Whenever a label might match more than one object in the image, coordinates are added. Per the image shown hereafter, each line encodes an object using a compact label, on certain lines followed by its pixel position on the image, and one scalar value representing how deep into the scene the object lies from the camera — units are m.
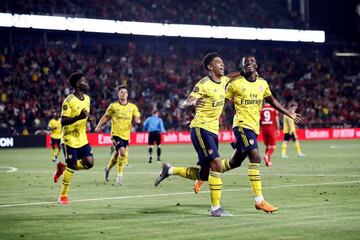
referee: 37.62
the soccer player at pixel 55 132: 38.10
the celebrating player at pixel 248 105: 14.71
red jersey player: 31.95
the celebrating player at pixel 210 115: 14.13
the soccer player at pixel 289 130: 38.79
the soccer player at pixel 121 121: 23.14
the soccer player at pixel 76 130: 16.88
